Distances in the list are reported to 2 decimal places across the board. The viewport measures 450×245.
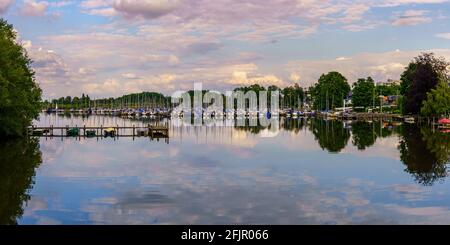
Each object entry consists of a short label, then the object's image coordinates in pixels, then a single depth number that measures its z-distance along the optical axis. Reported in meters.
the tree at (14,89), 62.06
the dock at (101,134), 82.56
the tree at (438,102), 105.25
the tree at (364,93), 181.75
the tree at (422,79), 114.50
